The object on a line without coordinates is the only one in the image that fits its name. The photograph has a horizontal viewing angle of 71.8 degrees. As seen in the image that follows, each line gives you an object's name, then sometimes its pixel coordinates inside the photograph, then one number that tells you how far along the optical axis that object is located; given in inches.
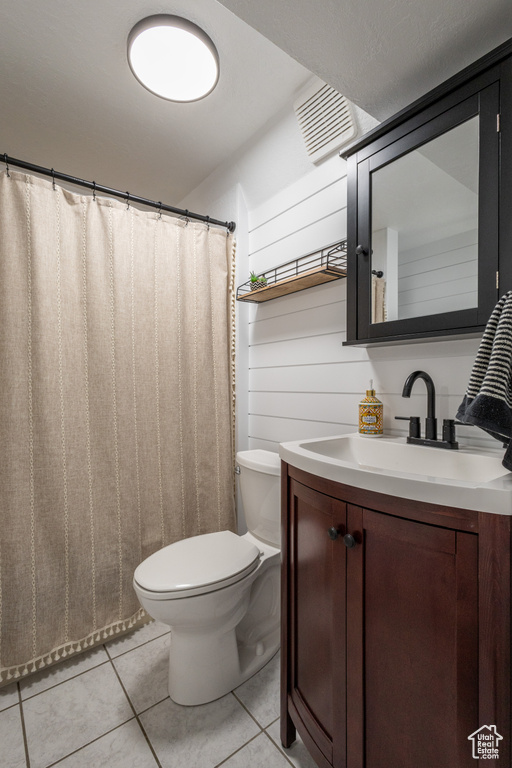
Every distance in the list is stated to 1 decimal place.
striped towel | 27.4
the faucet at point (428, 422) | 42.1
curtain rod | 55.7
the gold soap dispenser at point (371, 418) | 50.6
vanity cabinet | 23.4
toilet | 46.7
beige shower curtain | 55.6
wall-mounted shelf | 56.3
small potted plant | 70.5
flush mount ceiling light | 51.8
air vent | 57.6
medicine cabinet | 36.5
